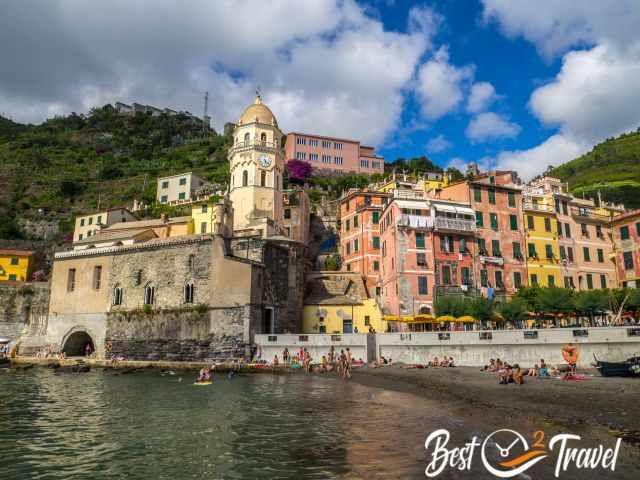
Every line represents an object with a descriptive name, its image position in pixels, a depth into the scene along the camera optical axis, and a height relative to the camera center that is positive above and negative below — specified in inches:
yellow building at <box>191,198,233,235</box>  1729.3 +468.1
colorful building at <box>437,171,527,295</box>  1530.5 +330.1
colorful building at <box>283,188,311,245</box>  2134.2 +527.5
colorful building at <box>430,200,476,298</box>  1475.1 +258.8
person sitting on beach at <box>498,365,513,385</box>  810.8 -88.6
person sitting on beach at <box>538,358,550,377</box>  859.4 -82.8
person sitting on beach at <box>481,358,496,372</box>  963.3 -84.6
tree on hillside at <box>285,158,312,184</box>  3043.8 +1038.6
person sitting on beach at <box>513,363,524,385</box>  799.1 -87.8
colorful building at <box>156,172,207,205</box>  2822.3 +872.2
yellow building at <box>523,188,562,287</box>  1578.5 +289.1
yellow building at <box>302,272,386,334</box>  1582.2 +46.4
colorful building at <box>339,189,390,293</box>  1795.0 +380.1
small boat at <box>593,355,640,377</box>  762.2 -70.7
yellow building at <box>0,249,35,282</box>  2061.0 +289.2
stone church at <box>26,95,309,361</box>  1387.8 +124.3
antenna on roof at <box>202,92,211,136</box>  5118.6 +2380.5
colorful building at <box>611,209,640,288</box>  1585.9 +274.7
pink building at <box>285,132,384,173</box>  3361.2 +1296.3
